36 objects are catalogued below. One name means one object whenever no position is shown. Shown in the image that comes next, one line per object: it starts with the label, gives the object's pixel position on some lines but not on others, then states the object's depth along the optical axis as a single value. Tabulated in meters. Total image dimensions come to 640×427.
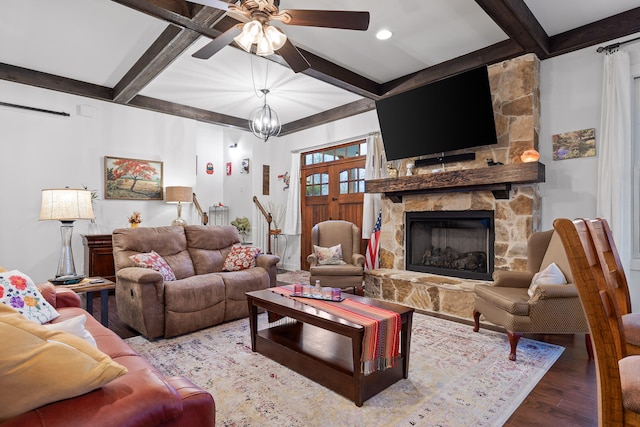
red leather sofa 0.85
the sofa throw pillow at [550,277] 2.67
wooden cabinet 4.55
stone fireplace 3.55
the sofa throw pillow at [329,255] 4.55
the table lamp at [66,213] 2.79
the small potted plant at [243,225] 6.90
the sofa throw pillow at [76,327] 1.20
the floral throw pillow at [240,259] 3.80
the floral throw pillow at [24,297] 1.83
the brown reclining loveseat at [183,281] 2.90
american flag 5.06
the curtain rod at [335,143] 5.23
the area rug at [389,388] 1.84
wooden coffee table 1.99
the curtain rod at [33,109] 4.25
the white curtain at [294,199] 6.53
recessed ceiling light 3.37
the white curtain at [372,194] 5.11
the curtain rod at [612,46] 3.07
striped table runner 1.96
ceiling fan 2.16
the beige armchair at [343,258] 4.27
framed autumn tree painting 5.06
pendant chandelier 4.55
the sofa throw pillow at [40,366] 0.81
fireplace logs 4.09
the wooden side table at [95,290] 2.72
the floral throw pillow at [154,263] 3.19
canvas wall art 3.32
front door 5.61
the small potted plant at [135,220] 4.97
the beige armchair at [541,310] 2.51
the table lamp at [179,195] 5.34
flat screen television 3.72
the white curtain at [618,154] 3.05
